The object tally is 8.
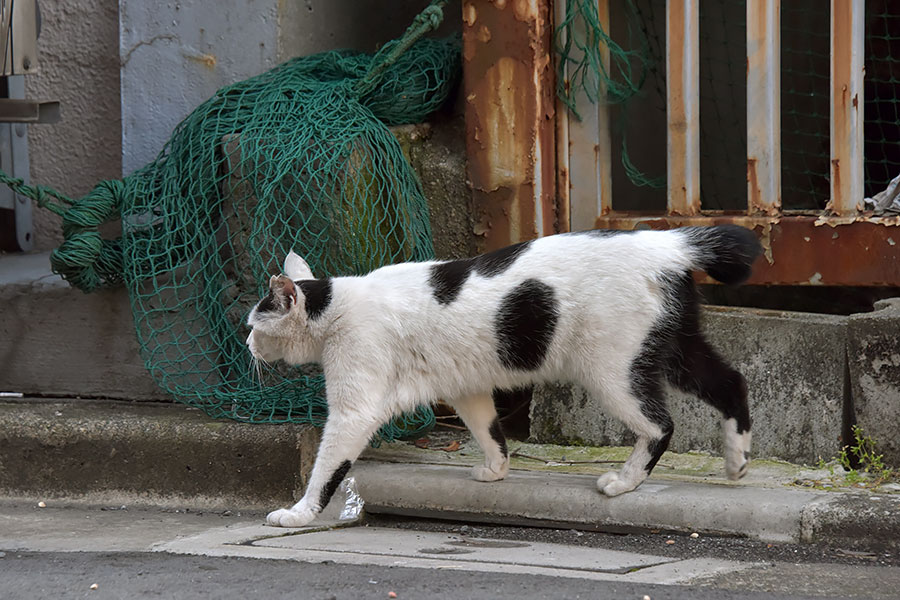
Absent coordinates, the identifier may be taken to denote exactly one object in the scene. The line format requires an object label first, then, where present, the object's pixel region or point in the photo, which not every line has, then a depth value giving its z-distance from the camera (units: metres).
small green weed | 8.46
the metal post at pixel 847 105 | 9.73
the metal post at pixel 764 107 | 9.95
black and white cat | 7.94
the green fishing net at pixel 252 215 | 9.80
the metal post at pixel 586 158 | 10.66
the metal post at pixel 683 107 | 10.17
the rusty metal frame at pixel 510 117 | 10.41
